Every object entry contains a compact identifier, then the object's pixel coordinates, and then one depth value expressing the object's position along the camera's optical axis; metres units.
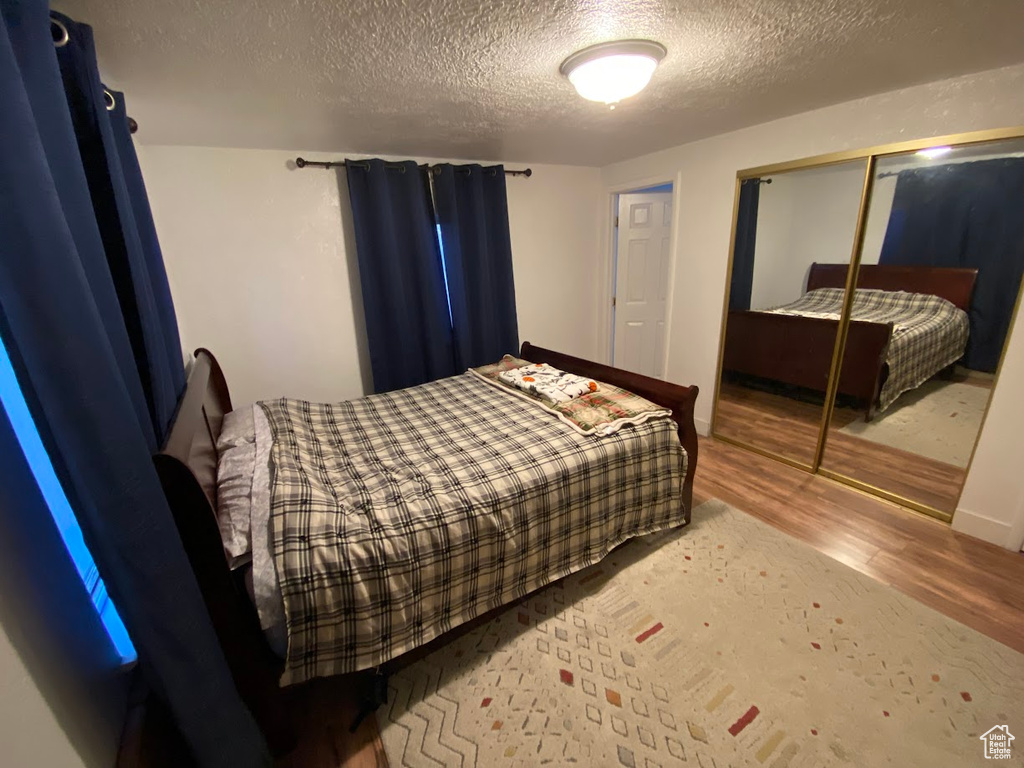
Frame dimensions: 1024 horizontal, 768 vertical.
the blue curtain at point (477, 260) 3.11
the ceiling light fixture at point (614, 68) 1.44
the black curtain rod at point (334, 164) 2.62
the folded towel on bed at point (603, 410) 1.97
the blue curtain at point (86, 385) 0.74
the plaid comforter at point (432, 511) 1.30
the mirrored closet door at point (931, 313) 1.95
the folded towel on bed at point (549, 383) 2.33
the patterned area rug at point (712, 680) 1.32
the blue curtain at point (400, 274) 2.80
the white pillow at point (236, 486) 1.25
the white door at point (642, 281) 3.77
